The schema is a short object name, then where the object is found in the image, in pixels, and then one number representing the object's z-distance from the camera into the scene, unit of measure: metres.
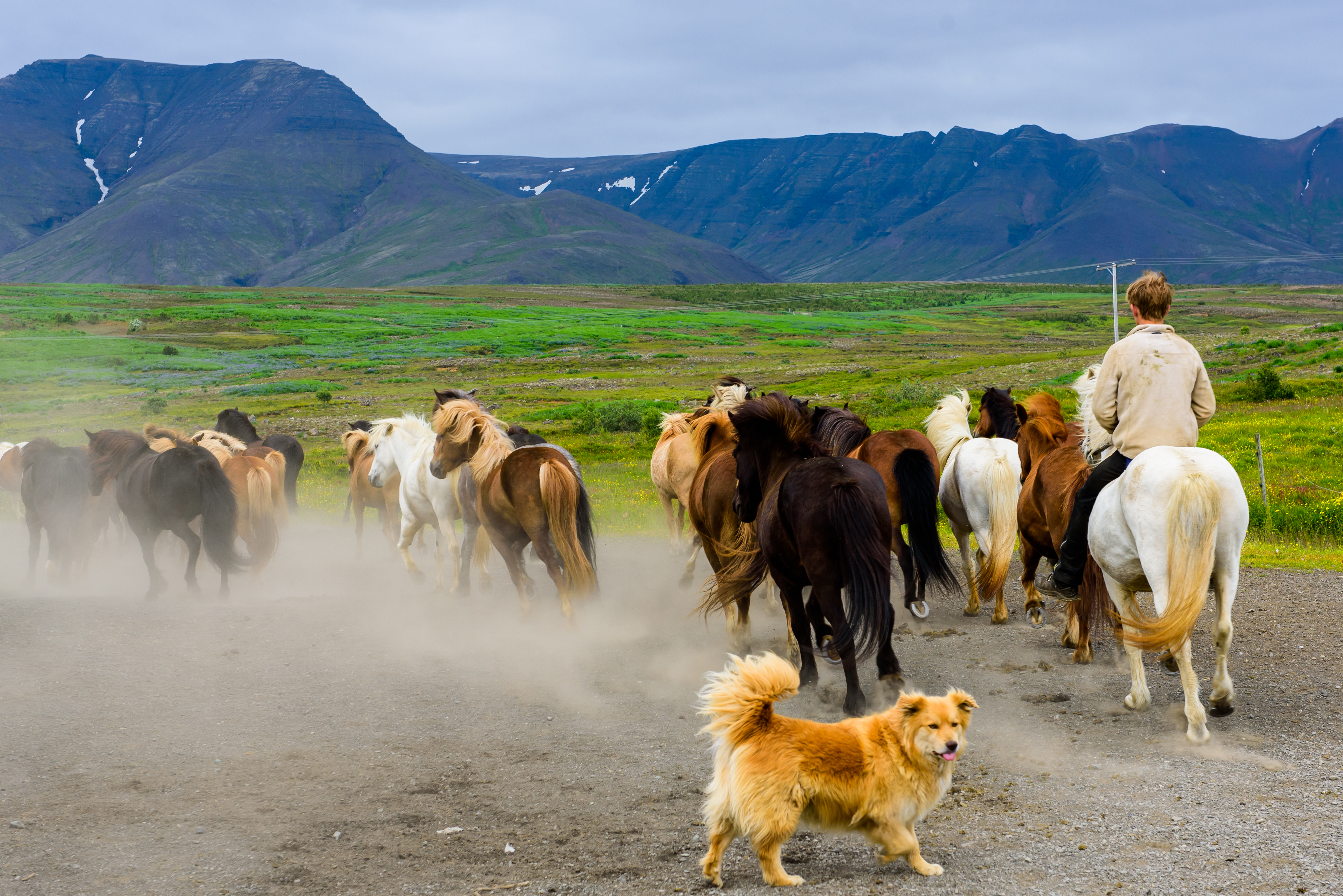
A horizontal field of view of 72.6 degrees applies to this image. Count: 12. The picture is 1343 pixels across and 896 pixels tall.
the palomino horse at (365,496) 15.09
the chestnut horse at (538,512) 10.47
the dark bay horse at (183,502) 11.82
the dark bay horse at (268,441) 16.70
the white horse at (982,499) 9.85
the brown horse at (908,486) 9.53
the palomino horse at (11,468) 16.19
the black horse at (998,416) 11.45
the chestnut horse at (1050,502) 8.25
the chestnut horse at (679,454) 11.88
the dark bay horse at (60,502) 13.53
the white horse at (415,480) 12.48
